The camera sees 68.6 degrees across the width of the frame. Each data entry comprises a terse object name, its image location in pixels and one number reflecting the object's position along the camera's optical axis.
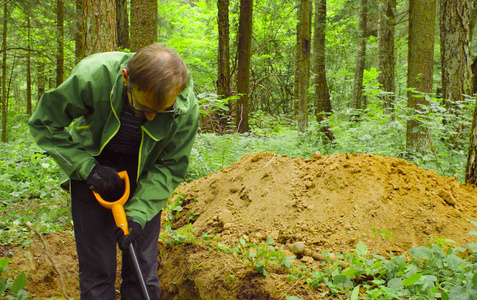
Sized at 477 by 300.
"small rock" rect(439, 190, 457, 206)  3.36
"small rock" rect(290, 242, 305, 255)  3.05
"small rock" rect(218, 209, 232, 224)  3.62
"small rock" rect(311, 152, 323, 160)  4.10
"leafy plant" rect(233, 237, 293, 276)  2.79
